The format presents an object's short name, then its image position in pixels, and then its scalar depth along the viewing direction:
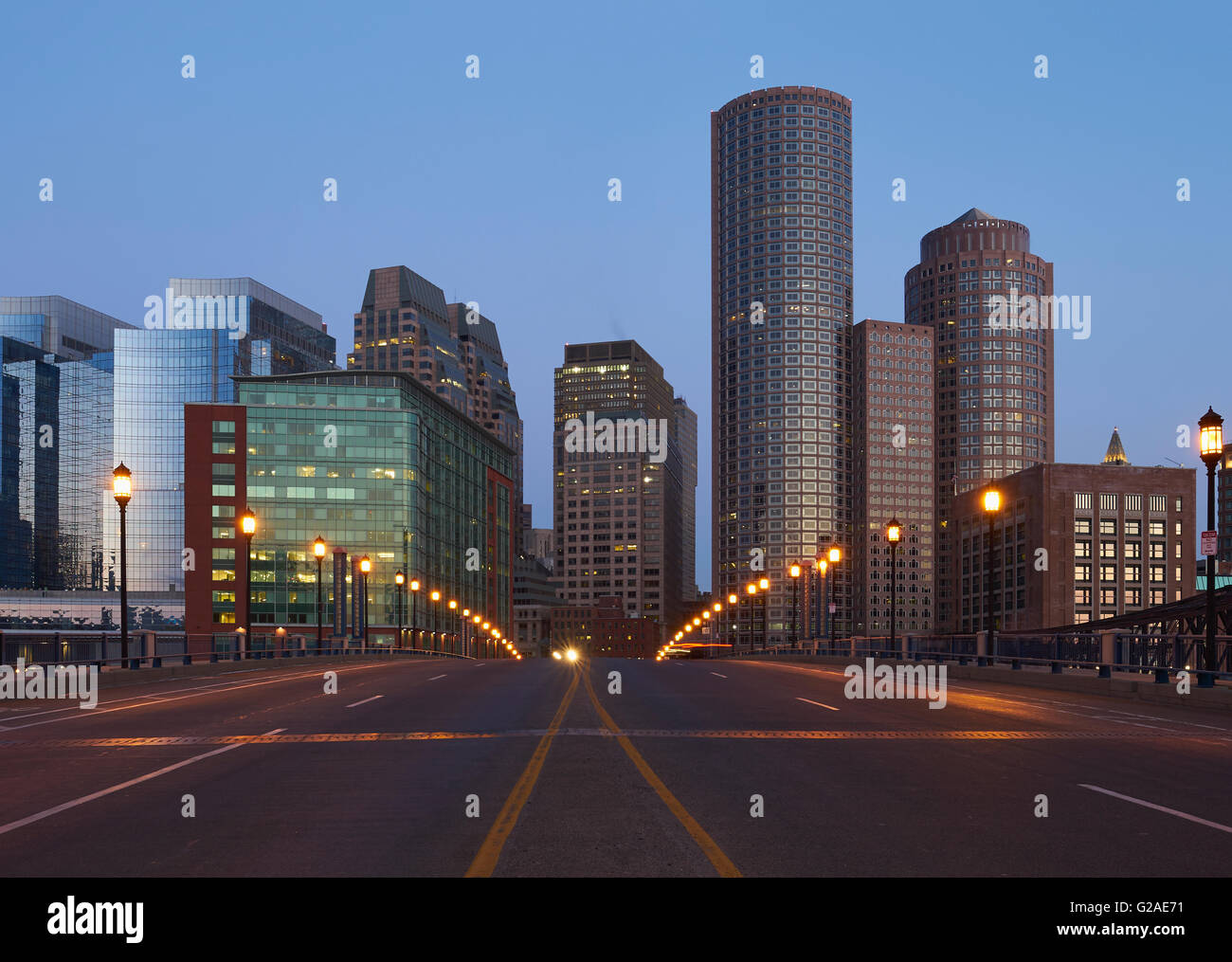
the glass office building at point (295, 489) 135.12
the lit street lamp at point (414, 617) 129.25
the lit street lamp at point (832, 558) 57.48
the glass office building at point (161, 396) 178.50
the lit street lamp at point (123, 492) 30.39
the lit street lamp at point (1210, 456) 23.25
